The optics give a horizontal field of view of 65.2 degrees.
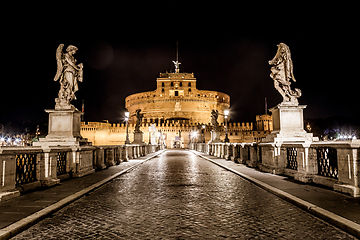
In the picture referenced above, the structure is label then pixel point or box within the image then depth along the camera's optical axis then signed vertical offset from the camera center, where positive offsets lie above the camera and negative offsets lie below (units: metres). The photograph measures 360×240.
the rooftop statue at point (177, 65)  107.39 +29.38
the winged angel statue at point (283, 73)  10.16 +2.49
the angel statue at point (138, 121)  27.83 +2.01
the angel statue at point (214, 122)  28.53 +1.84
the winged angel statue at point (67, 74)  10.08 +2.49
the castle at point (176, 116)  75.25 +8.43
